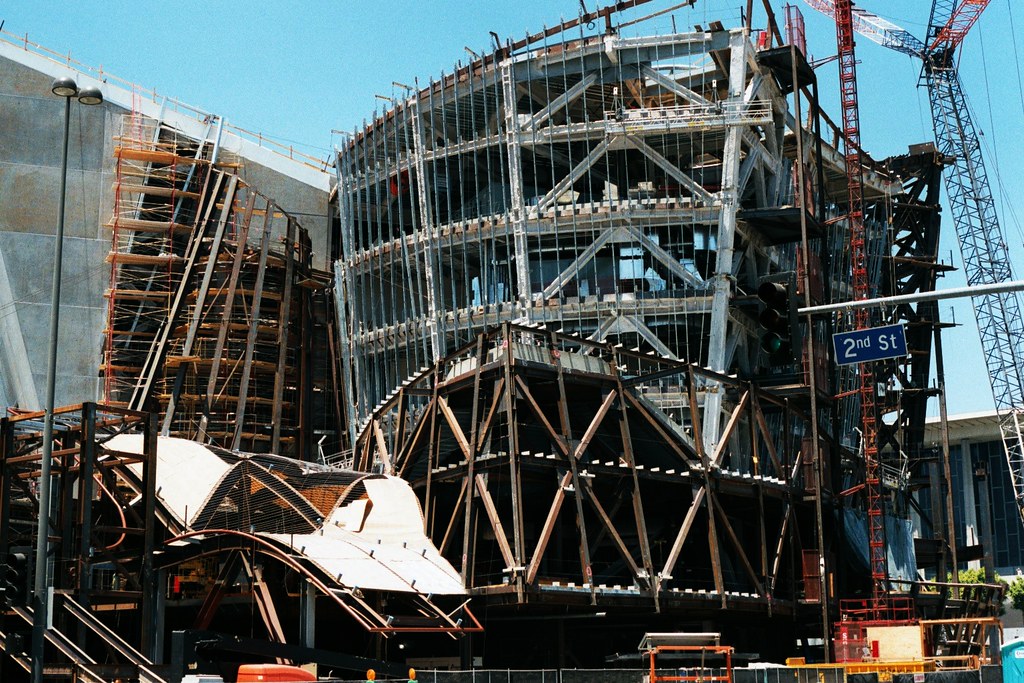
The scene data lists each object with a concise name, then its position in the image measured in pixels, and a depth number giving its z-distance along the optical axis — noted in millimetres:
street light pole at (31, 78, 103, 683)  27531
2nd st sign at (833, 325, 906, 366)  34000
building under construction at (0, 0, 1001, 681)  49188
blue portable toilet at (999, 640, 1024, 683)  37562
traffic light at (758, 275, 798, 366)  22641
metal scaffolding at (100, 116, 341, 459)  74875
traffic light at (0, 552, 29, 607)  26312
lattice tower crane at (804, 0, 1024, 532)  112375
